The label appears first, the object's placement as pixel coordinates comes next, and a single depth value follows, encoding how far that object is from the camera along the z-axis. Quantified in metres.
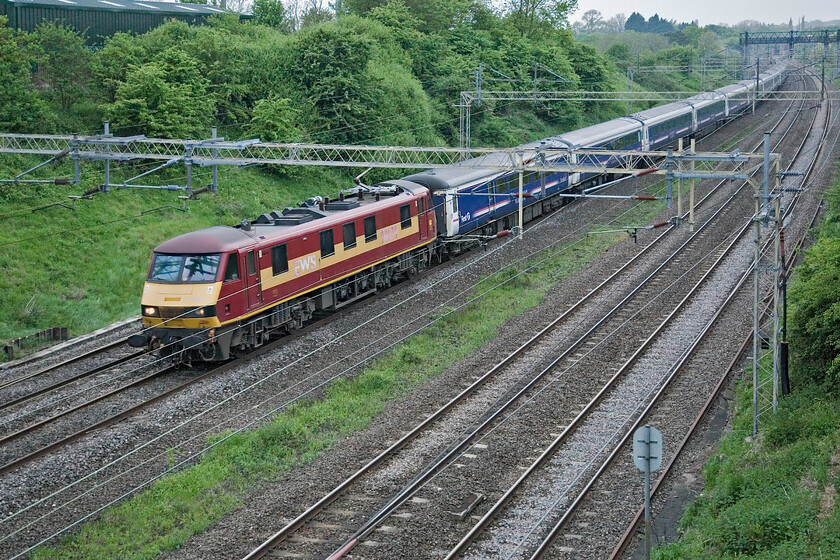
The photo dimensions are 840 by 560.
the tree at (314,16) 70.38
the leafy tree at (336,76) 48.09
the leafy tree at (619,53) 99.29
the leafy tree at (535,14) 83.44
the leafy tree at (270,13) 62.84
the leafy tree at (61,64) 40.66
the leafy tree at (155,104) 39.25
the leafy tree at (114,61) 41.12
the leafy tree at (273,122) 44.69
